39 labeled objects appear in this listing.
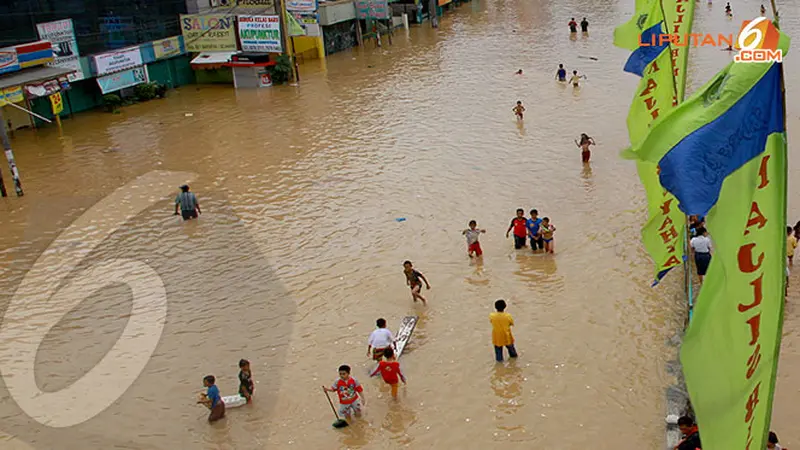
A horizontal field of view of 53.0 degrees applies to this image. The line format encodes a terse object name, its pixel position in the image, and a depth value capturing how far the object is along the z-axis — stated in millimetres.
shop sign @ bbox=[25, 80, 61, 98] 28803
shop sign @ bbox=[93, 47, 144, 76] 33750
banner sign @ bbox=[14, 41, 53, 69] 29109
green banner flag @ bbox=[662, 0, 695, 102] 13742
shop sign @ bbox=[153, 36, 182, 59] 37000
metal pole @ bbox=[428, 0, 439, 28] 53338
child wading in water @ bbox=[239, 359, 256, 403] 12273
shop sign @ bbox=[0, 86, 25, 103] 27812
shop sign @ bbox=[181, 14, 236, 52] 37469
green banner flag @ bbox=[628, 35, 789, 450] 5832
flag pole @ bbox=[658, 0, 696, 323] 13339
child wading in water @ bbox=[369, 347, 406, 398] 11969
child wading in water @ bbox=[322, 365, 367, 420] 11500
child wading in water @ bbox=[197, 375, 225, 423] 11977
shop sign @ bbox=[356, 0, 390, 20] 44844
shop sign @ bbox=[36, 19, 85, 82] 31859
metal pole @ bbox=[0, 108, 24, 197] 23250
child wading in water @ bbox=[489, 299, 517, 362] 12492
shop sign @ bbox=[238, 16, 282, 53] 36062
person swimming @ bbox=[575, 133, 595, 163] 22406
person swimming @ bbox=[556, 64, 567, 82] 33719
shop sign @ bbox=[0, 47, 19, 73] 28297
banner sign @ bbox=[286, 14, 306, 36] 37062
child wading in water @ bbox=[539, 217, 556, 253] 16766
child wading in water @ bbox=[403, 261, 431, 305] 15133
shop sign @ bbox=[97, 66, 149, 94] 34000
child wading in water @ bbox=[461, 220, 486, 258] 16875
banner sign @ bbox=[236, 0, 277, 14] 38834
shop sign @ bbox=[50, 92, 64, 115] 30503
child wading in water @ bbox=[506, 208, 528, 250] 17125
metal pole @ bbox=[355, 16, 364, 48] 46906
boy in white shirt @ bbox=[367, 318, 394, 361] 12695
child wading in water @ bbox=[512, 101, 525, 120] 27859
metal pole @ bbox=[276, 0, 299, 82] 36444
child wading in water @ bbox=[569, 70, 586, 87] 32719
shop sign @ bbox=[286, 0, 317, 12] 37062
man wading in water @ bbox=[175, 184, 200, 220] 20516
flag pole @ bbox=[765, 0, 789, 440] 5766
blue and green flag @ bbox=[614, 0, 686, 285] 11602
